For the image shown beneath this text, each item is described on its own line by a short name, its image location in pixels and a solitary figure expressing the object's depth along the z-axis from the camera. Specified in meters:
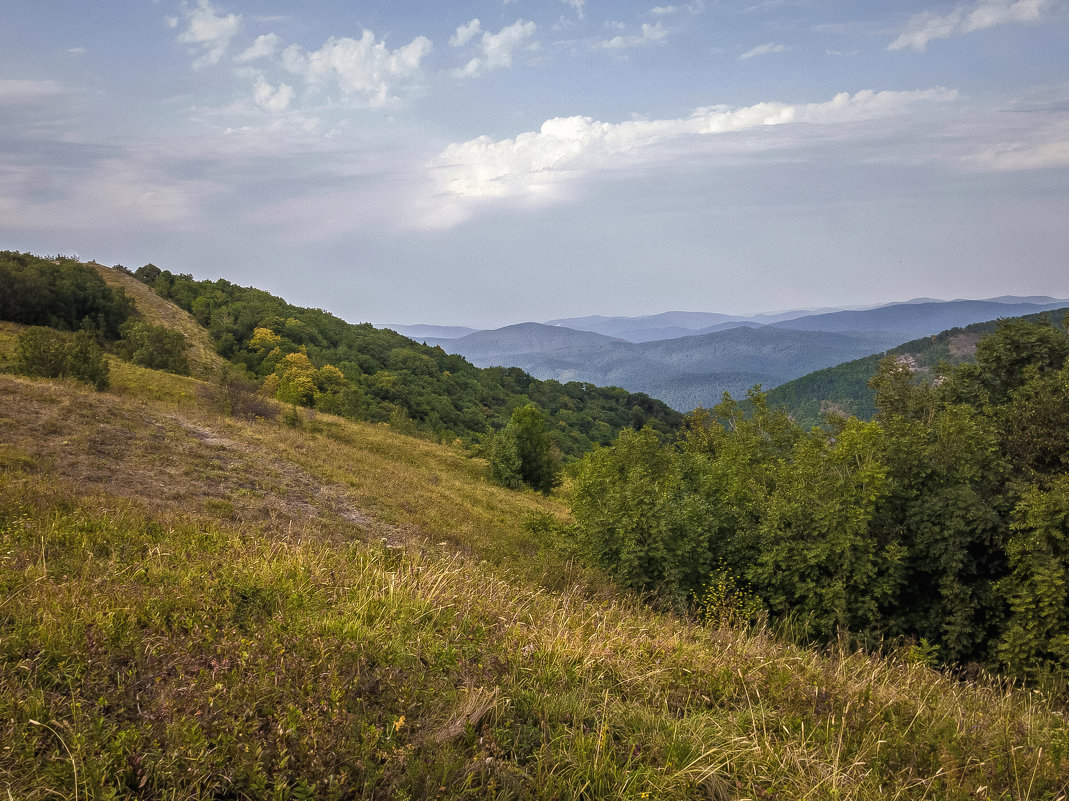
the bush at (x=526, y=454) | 41.38
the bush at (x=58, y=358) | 22.52
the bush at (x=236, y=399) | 28.59
